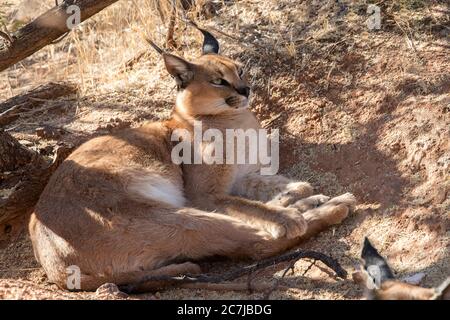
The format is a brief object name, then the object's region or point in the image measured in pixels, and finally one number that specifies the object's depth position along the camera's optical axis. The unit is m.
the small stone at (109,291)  4.43
